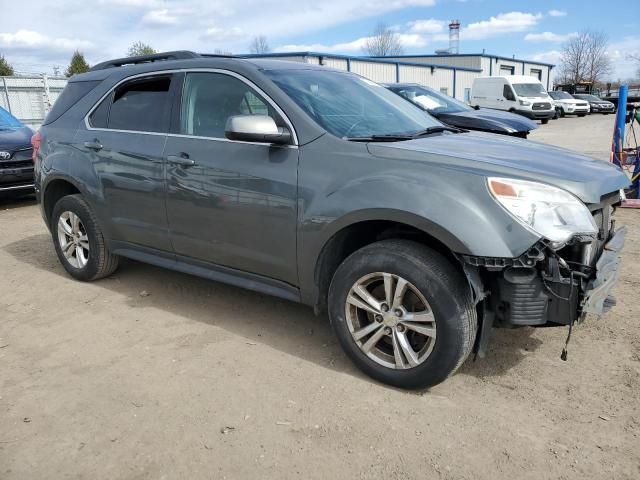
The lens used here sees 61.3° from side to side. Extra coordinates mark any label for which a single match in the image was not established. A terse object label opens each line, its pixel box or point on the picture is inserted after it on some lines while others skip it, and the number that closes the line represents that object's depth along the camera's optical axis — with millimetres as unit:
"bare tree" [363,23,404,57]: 67500
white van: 25086
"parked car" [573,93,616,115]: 36844
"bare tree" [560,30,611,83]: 72375
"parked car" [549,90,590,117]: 33875
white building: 25391
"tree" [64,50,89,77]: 46156
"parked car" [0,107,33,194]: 8422
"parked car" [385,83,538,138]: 9195
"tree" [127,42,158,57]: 56981
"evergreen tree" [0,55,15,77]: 38622
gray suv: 2645
